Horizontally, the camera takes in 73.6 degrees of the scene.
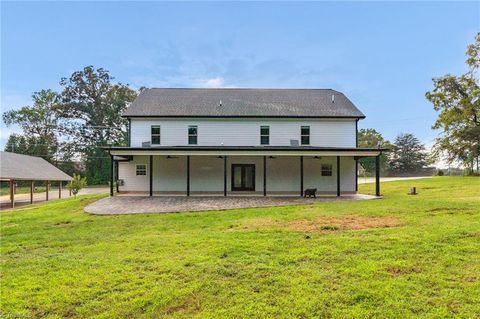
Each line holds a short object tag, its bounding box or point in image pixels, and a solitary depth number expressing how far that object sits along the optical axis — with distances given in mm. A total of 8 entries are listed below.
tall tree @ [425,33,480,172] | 31531
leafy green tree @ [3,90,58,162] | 53344
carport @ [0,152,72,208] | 24875
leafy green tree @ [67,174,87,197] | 28344
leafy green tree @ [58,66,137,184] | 50656
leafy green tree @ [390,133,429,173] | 63984
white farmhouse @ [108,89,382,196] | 21719
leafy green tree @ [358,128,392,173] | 64938
